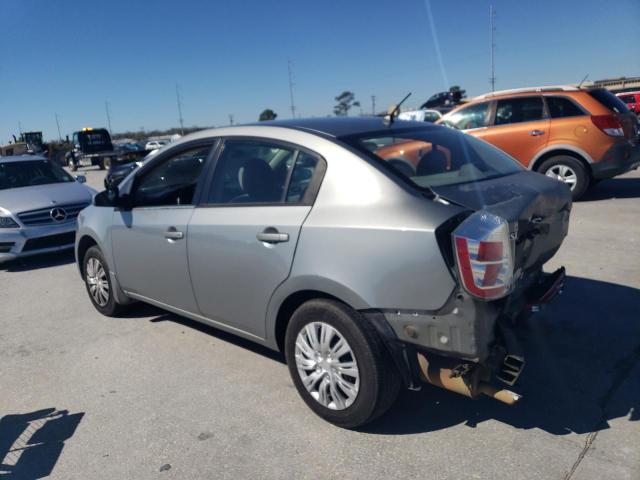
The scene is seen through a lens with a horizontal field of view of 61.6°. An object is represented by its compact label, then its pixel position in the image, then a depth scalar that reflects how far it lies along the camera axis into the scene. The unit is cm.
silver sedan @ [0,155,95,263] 706
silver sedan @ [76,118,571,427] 253
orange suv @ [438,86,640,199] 820
